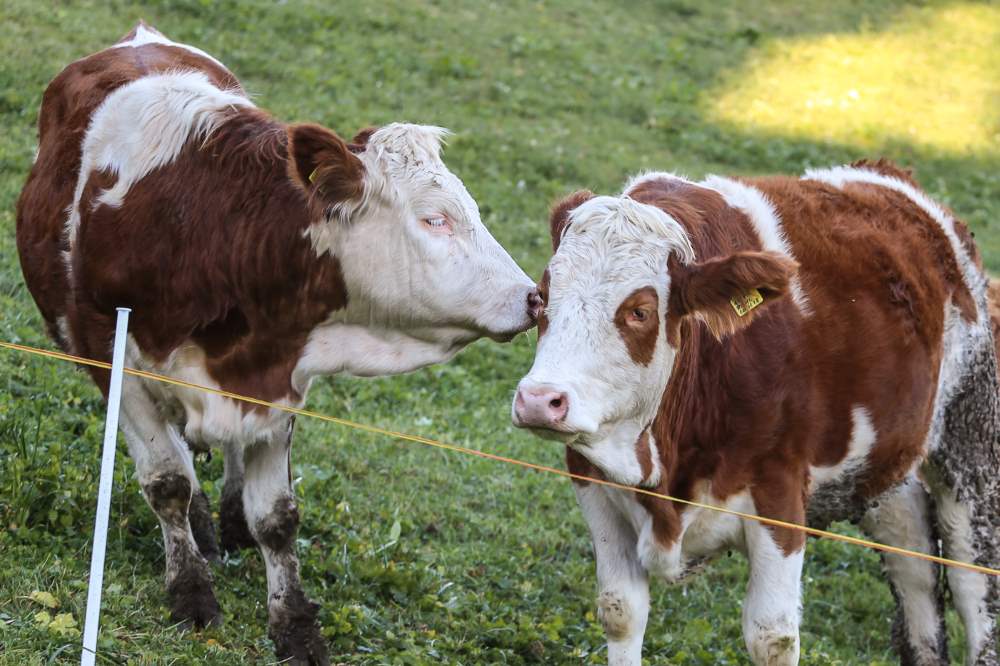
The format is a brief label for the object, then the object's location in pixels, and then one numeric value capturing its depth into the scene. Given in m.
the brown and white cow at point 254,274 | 5.30
